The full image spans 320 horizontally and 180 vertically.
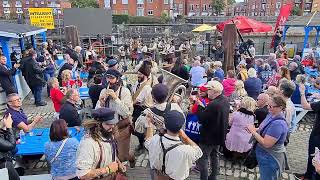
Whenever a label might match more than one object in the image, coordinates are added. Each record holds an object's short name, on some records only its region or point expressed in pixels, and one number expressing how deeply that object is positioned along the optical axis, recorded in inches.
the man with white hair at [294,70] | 337.7
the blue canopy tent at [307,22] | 675.6
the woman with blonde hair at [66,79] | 277.9
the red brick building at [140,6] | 2330.2
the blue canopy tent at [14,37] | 390.6
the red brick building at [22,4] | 2603.3
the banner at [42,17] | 734.5
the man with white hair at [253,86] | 258.2
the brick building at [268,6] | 2273.6
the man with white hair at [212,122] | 167.3
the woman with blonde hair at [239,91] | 263.1
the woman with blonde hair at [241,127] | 202.7
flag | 708.0
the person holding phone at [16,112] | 181.8
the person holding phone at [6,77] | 313.6
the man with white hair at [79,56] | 460.0
